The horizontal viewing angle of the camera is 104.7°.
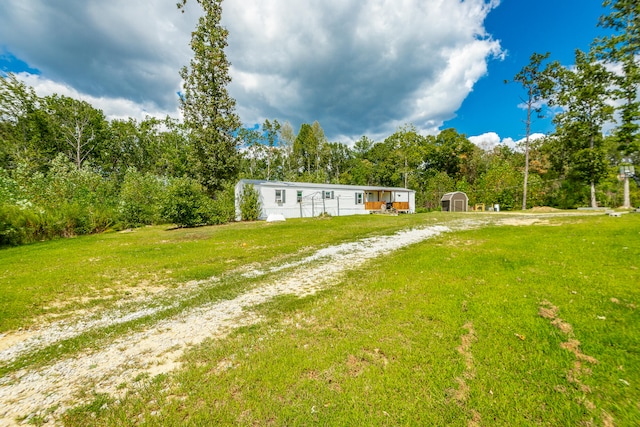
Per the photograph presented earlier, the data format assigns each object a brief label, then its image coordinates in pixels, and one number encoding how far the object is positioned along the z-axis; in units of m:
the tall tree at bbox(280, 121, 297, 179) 45.86
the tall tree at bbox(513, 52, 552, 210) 24.55
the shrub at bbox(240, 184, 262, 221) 19.66
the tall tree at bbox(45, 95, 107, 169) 34.78
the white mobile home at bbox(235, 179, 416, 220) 21.34
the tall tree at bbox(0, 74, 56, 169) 29.91
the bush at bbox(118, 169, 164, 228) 18.73
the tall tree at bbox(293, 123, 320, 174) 47.97
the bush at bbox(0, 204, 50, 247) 10.80
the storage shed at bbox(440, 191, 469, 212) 27.83
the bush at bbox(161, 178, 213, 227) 16.27
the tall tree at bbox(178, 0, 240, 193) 20.78
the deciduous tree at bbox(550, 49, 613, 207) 22.39
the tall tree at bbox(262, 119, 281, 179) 44.78
